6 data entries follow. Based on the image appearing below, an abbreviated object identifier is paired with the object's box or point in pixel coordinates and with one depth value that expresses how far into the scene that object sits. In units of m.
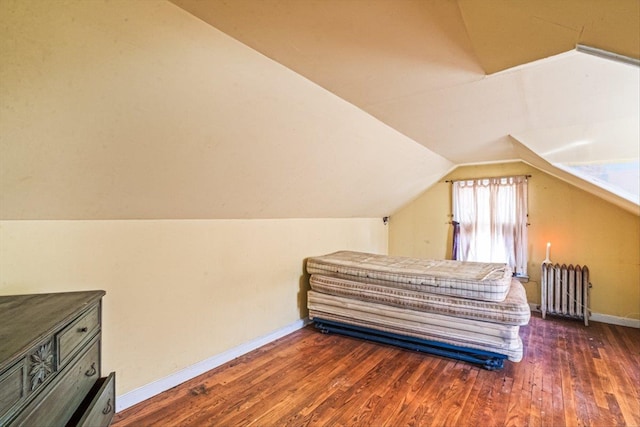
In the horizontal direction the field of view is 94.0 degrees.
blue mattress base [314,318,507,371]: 2.68
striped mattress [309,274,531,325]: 2.58
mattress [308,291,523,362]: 2.59
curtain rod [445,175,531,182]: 4.56
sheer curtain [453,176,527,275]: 4.50
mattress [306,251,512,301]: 2.73
